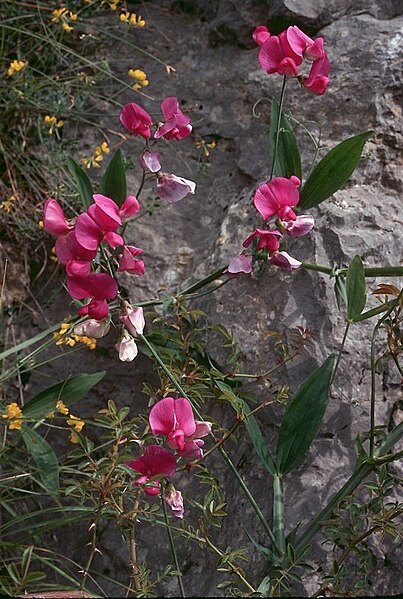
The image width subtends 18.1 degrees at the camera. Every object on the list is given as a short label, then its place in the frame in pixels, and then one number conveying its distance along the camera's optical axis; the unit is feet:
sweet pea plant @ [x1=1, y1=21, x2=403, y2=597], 2.19
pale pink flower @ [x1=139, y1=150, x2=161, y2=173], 2.38
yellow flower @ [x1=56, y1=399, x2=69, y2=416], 2.51
